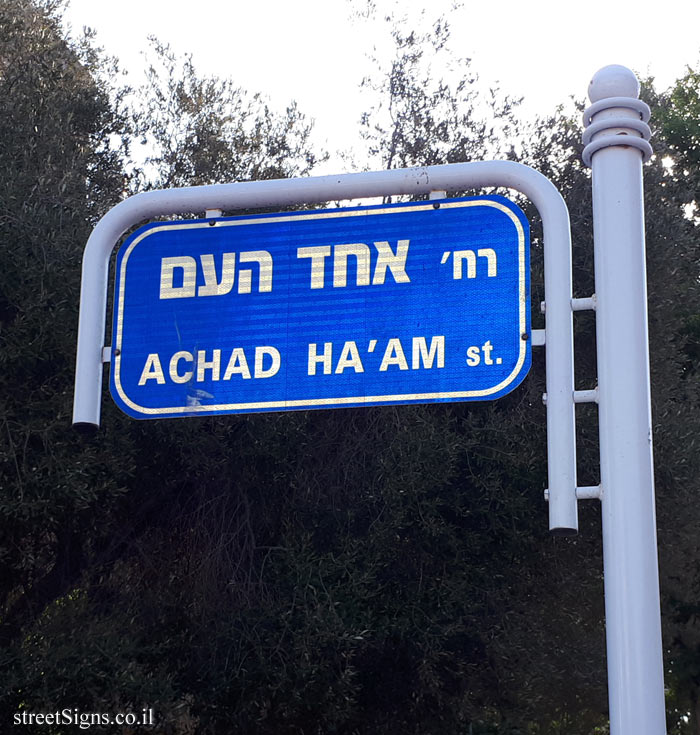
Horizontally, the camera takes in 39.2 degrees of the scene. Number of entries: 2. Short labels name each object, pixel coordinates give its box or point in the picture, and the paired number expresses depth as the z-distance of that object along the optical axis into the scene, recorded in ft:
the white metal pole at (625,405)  8.64
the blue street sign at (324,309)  9.86
